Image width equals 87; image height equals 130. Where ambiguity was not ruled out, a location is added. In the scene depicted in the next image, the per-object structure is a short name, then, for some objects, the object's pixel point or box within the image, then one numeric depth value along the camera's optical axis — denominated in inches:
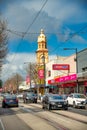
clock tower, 2224.7
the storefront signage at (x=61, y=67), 1383.4
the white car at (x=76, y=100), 721.1
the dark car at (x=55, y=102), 625.5
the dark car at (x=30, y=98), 1027.3
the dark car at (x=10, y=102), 778.2
